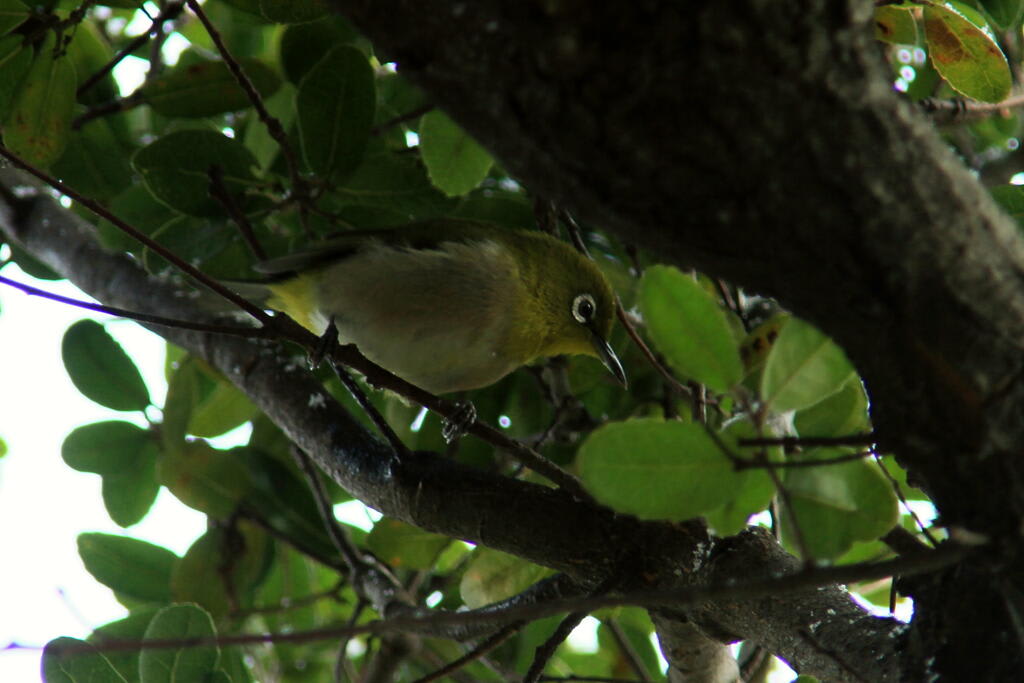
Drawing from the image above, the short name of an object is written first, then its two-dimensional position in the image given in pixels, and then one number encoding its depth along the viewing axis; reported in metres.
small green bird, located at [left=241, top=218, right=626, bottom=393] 6.50
